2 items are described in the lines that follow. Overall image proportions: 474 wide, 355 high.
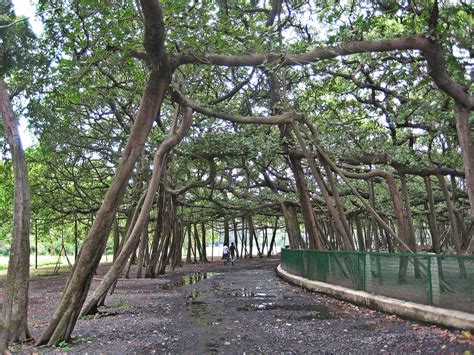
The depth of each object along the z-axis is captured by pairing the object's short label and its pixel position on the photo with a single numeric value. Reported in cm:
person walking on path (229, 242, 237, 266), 3112
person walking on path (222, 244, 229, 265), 3093
